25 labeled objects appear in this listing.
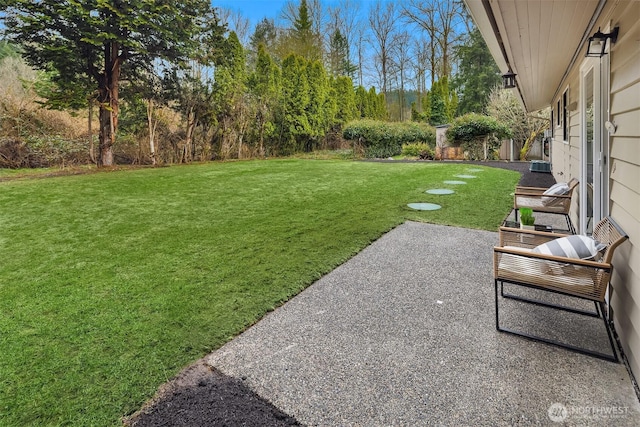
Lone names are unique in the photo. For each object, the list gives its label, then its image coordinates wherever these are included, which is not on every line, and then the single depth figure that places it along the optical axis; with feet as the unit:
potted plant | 11.30
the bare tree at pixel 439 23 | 67.97
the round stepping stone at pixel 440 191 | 22.89
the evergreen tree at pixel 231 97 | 43.80
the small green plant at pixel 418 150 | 48.73
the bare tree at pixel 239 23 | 62.41
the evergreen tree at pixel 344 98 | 61.98
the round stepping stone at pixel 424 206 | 18.30
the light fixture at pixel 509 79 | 15.51
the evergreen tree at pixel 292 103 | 52.70
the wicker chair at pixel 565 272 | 6.29
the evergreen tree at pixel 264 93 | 48.96
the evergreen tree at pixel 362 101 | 68.59
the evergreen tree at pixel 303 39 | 67.51
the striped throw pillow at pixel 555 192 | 13.74
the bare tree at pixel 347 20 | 75.87
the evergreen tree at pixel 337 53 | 74.18
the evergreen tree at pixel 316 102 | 55.52
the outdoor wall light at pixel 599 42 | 7.39
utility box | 32.98
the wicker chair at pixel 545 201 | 13.41
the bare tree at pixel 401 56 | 75.61
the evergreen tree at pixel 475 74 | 69.00
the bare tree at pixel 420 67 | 74.95
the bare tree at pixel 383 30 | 74.79
